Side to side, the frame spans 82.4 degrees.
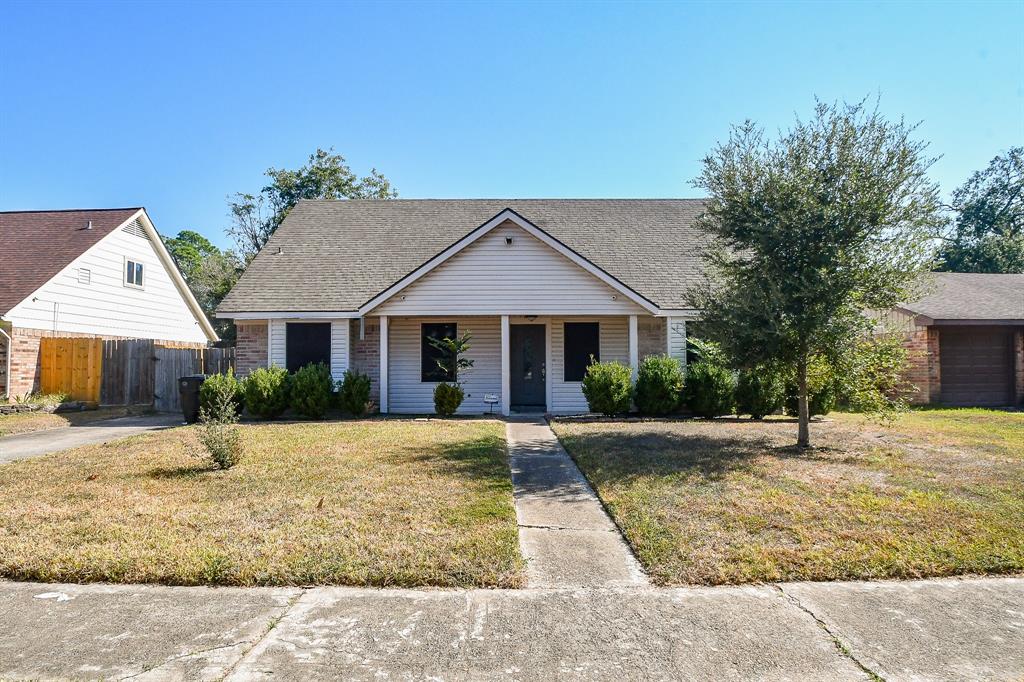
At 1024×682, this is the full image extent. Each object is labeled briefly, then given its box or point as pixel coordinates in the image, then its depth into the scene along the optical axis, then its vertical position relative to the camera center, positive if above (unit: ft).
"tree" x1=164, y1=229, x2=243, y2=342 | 112.57 +18.09
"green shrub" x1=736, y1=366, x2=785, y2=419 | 43.83 -2.19
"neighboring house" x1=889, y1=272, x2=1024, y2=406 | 55.72 +0.84
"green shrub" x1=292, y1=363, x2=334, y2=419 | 45.27 -2.03
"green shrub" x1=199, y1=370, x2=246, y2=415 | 43.74 -1.56
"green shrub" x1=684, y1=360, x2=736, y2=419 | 44.37 -1.63
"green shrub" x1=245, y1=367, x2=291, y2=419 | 45.29 -2.01
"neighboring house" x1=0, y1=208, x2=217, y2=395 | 53.21 +8.83
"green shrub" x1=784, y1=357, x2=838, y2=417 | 32.12 -1.42
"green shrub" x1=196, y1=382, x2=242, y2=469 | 24.84 -3.09
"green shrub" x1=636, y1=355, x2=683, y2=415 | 44.75 -1.49
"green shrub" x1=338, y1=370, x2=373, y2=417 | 46.11 -2.12
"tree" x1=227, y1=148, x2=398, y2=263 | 104.42 +32.08
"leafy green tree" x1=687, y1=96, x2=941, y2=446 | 28.68 +6.61
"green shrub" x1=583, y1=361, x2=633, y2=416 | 44.11 -1.63
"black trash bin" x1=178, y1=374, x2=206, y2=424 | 44.86 -2.08
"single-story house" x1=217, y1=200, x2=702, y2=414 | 48.24 +5.29
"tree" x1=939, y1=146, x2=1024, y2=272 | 127.75 +37.40
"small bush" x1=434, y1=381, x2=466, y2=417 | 46.55 -2.54
